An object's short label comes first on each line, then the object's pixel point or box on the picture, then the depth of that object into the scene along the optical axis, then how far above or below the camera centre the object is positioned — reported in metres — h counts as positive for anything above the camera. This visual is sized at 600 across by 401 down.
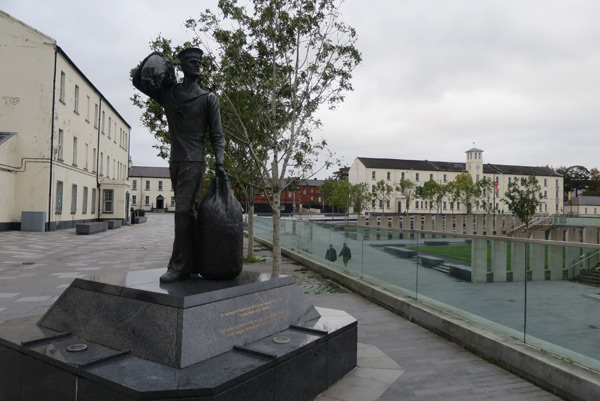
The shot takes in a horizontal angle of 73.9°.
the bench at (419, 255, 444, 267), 6.95 -0.89
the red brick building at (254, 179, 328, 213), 88.25 +1.41
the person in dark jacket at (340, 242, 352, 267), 10.68 -1.24
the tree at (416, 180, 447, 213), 71.75 +3.65
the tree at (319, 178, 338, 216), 80.10 +3.90
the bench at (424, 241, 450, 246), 6.98 -0.57
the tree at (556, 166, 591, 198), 103.62 +9.42
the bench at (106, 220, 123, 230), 30.95 -1.73
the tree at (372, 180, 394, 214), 71.51 +3.68
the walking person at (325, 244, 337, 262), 11.65 -1.38
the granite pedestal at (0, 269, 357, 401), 3.09 -1.33
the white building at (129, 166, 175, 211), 81.31 +2.71
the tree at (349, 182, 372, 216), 63.50 +1.71
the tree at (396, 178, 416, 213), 75.69 +4.17
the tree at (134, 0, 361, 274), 9.85 +3.48
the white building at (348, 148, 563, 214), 84.12 +7.98
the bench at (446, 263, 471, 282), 6.31 -0.97
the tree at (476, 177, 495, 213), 72.81 +4.70
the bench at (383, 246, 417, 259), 7.62 -0.85
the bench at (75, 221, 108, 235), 23.98 -1.64
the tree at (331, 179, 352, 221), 63.57 +2.29
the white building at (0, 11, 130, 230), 23.00 +4.52
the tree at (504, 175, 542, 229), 34.72 +0.86
